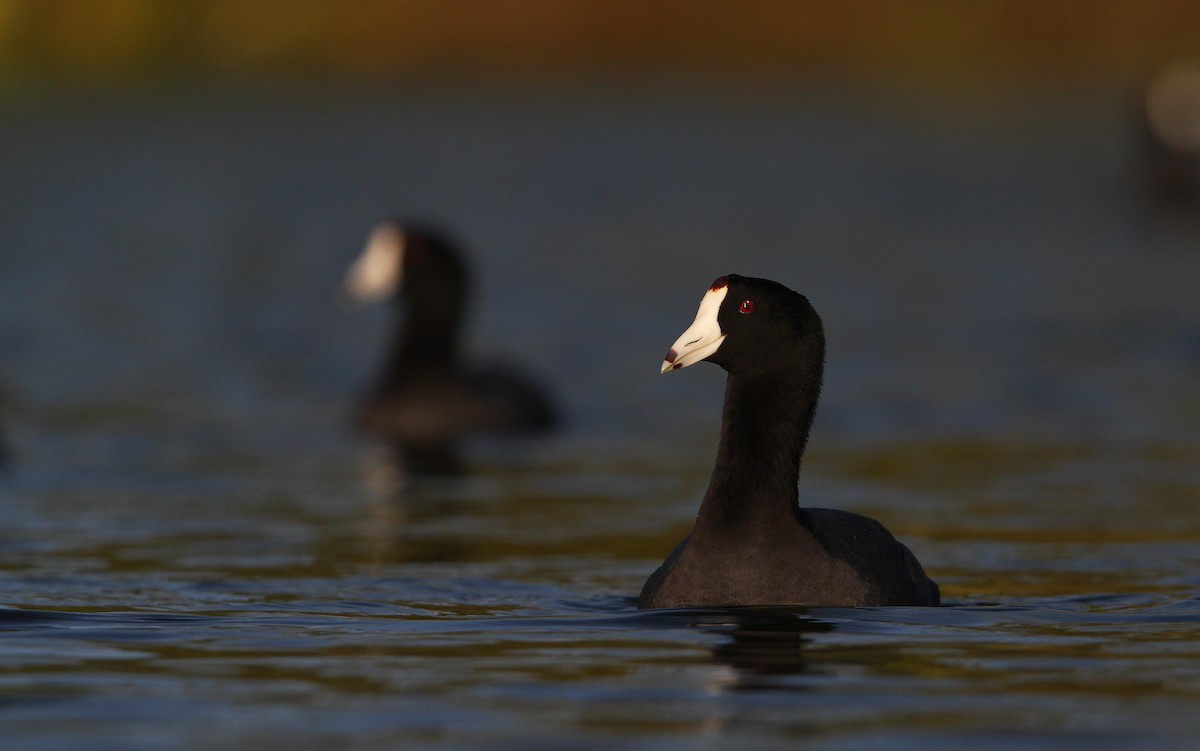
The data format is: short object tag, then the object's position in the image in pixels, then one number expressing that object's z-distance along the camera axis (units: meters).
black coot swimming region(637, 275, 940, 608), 16.86
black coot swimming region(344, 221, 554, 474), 33.19
